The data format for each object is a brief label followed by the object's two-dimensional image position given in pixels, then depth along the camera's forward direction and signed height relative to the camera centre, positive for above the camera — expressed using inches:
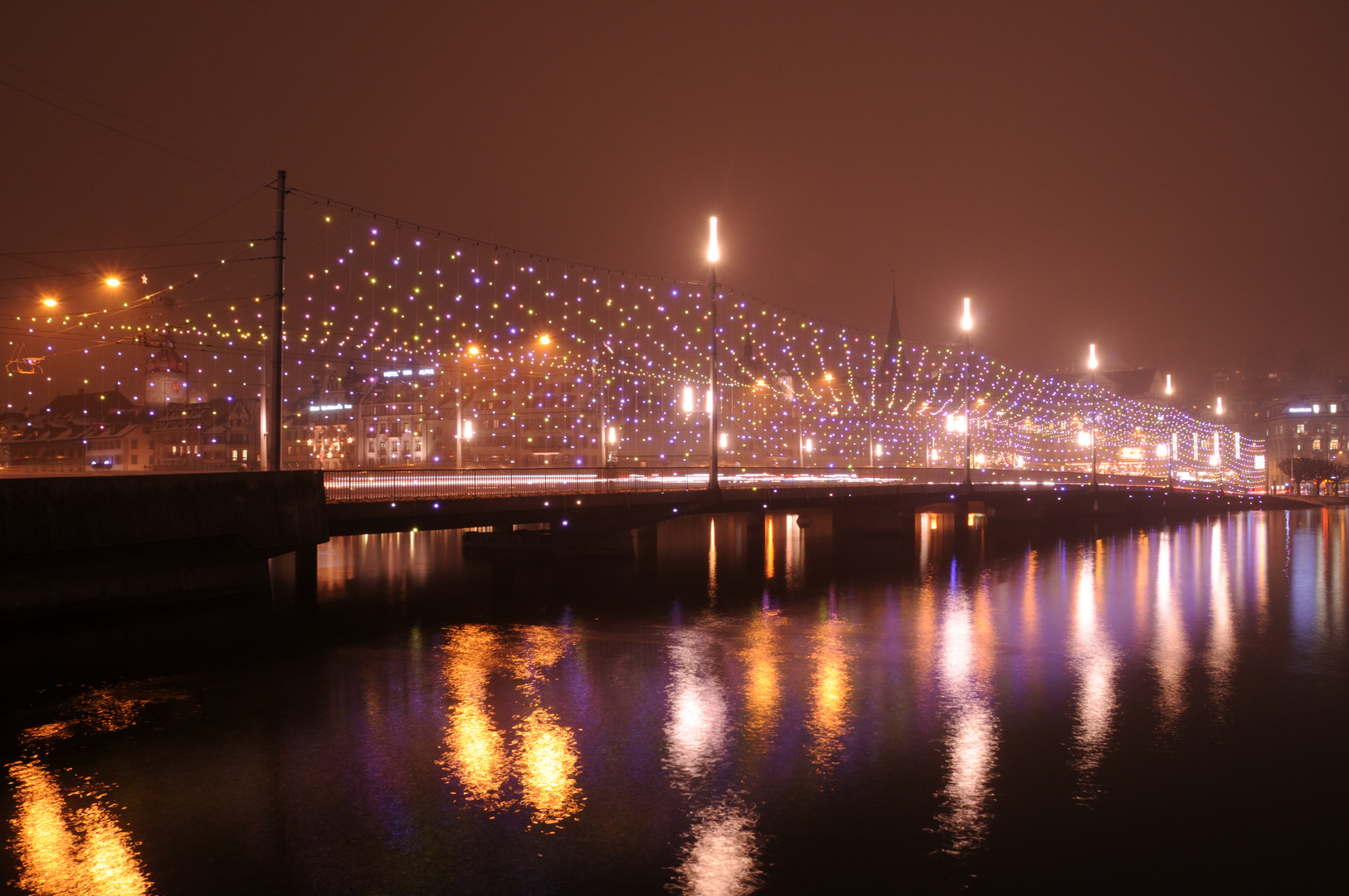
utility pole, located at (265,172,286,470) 850.1 +131.2
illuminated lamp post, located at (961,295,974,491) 1690.5 +256.3
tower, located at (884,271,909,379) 2004.8 +259.4
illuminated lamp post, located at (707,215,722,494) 1161.4 +224.9
